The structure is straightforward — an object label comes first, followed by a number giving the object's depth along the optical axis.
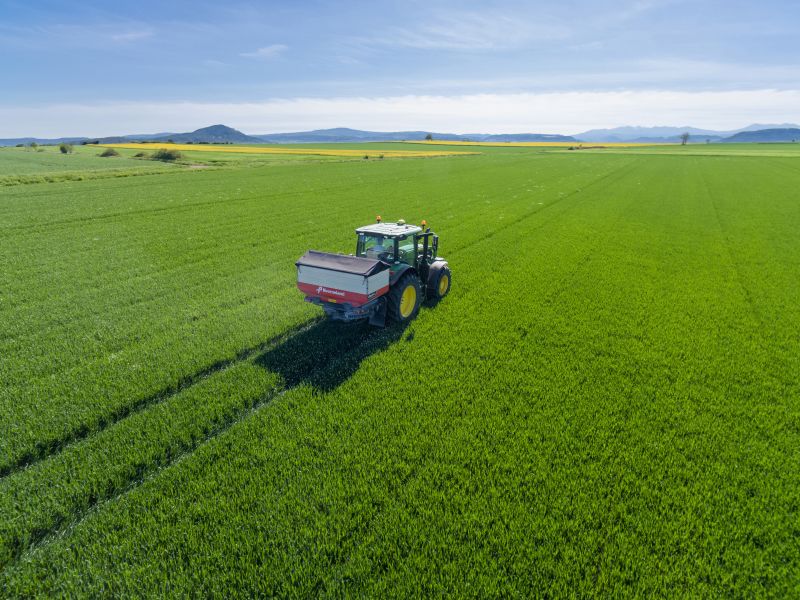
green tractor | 8.38
